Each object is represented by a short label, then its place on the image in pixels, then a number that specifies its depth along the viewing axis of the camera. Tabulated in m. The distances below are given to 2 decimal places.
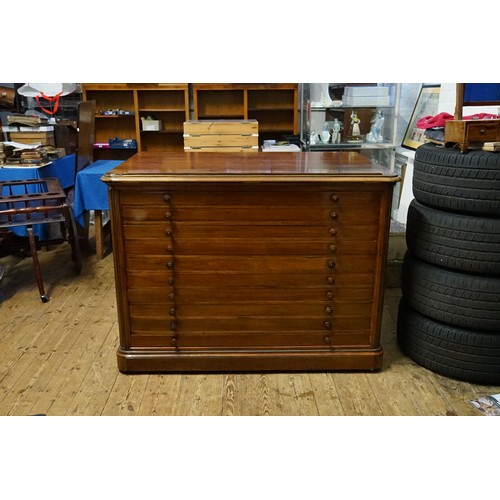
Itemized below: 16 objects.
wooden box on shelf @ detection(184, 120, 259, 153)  3.69
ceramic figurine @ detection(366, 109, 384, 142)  4.88
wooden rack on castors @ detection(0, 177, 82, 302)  3.42
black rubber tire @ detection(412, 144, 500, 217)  2.27
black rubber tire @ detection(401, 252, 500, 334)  2.37
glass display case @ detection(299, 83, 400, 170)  4.77
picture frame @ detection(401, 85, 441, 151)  4.45
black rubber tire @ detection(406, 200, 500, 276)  2.31
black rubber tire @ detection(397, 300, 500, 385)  2.44
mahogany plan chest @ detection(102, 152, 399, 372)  2.34
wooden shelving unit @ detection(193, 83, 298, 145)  6.16
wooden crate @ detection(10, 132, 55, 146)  4.56
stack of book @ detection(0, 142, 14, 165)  4.12
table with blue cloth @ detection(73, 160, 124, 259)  4.16
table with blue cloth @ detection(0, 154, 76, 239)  4.00
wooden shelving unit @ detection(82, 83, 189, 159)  6.03
